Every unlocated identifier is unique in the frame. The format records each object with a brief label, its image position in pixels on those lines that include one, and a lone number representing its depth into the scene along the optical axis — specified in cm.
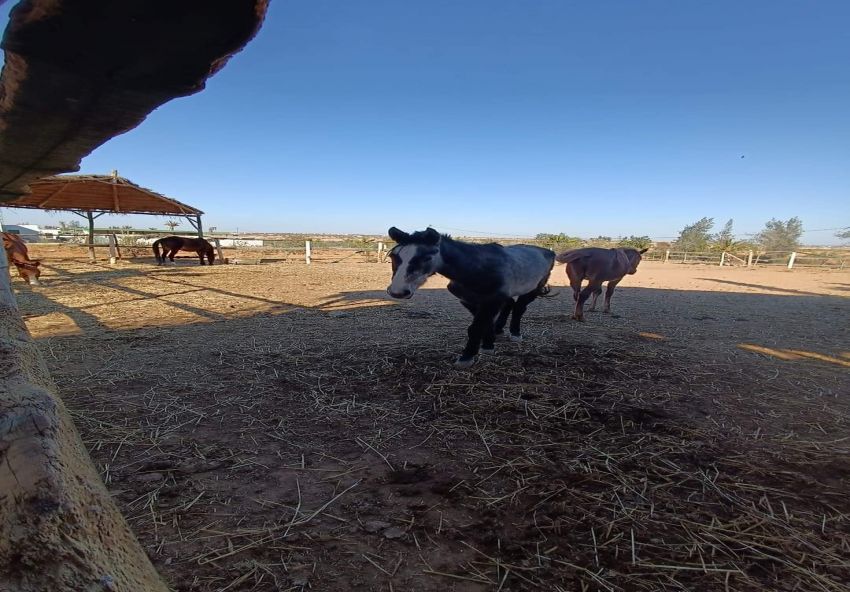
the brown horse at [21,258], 1073
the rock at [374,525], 206
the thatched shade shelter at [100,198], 1562
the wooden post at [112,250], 1811
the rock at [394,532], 201
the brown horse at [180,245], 1886
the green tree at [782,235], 5862
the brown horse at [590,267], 827
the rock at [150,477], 243
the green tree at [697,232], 6421
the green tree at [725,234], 6482
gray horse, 441
